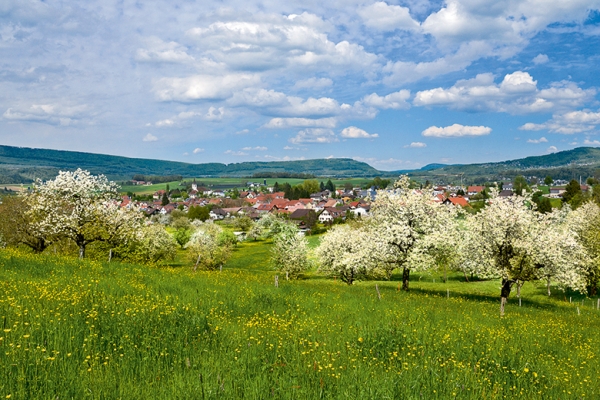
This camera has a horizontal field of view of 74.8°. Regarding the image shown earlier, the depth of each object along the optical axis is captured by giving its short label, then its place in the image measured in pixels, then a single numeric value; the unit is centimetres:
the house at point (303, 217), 15962
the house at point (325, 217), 17636
